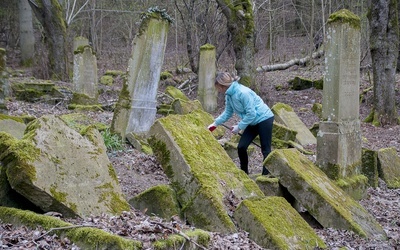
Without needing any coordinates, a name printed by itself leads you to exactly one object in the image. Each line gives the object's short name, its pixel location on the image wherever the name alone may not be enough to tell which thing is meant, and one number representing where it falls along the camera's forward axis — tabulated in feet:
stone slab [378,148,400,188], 27.94
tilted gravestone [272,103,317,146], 37.55
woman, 23.03
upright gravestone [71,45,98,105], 46.62
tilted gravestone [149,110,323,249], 15.65
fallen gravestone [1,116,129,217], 13.84
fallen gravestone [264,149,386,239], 18.98
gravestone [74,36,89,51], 62.54
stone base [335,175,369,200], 24.36
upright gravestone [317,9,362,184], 24.75
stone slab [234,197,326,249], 15.29
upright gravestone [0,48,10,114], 31.48
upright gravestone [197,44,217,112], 51.70
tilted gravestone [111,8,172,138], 30.25
